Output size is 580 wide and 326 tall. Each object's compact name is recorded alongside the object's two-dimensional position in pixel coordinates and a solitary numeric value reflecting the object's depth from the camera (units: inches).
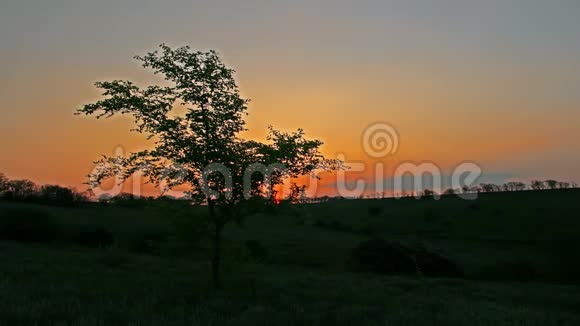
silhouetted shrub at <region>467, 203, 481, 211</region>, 3811.0
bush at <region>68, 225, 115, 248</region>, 2134.5
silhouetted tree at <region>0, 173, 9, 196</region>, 3892.7
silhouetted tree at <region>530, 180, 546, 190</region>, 4920.3
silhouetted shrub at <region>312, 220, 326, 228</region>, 3680.6
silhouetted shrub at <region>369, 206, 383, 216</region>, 4261.8
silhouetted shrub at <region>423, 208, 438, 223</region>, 3725.6
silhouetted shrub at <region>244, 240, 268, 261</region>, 1882.4
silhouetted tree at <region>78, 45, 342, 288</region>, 692.1
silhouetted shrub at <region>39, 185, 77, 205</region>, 3440.0
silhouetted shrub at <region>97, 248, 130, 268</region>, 1289.4
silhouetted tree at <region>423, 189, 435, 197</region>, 5218.0
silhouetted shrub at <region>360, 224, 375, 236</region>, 3398.1
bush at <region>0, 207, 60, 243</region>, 2021.4
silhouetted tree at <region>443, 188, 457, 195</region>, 5516.7
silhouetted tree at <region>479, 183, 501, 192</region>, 5138.8
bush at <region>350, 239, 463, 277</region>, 1934.7
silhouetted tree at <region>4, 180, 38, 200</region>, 3385.8
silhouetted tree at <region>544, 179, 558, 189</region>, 4899.1
